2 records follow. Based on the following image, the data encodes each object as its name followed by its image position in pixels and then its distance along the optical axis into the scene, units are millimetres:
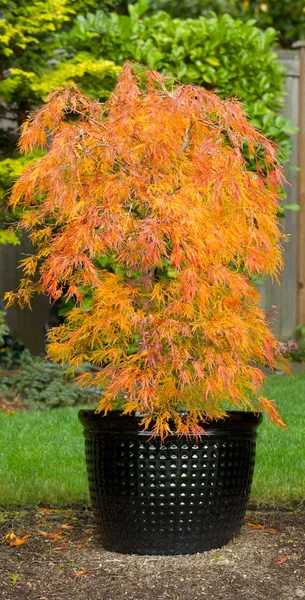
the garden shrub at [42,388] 6879
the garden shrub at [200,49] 7539
